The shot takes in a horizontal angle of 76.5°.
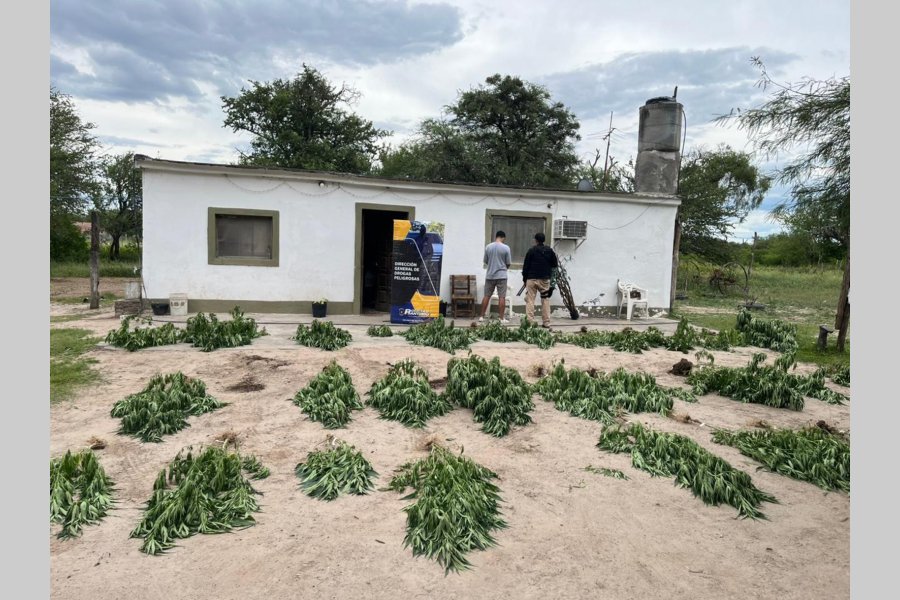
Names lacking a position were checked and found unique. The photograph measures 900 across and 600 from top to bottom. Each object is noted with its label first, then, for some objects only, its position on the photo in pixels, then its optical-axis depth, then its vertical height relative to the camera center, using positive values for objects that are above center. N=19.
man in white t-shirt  11.28 +0.16
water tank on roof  14.40 +3.92
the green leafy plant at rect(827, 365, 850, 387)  7.38 -1.16
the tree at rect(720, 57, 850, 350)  6.79 +1.68
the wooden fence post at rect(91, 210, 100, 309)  12.25 +0.04
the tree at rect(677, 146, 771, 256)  23.92 +3.17
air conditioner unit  12.87 +1.09
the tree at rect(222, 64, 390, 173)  28.03 +7.25
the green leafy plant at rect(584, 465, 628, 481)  4.31 -1.48
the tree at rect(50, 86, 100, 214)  22.47 +4.00
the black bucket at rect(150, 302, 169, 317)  10.95 -0.86
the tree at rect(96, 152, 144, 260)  31.80 +3.48
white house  11.15 +0.85
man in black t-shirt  10.82 +0.11
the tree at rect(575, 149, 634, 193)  28.31 +5.36
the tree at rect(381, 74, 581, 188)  27.47 +6.77
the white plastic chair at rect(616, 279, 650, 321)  13.40 -0.37
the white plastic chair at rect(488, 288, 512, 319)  12.64 -0.62
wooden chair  12.34 -0.49
